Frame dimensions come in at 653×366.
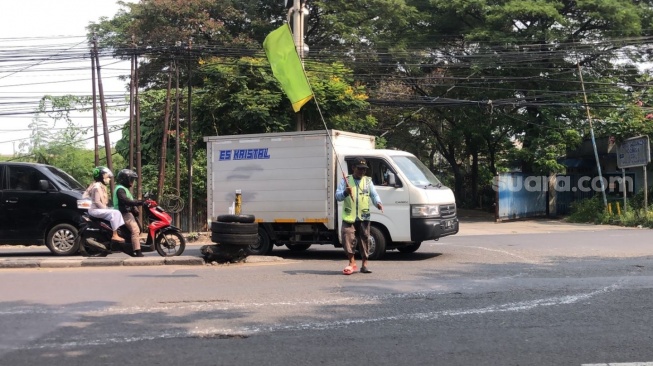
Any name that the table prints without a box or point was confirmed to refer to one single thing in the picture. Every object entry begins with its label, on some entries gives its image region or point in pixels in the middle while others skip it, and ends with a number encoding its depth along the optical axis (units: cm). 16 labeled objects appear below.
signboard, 2188
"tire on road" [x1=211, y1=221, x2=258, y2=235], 1005
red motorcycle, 1088
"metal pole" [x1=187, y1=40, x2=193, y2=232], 1983
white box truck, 1094
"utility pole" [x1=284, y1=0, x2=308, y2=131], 1738
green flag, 1152
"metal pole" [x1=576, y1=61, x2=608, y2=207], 2514
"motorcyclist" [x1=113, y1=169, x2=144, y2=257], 1080
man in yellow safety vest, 916
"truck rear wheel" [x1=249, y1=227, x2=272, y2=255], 1203
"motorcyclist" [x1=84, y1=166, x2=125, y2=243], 1077
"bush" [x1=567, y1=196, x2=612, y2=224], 2378
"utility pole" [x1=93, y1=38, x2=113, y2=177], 1981
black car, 1171
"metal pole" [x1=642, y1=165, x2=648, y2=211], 2192
